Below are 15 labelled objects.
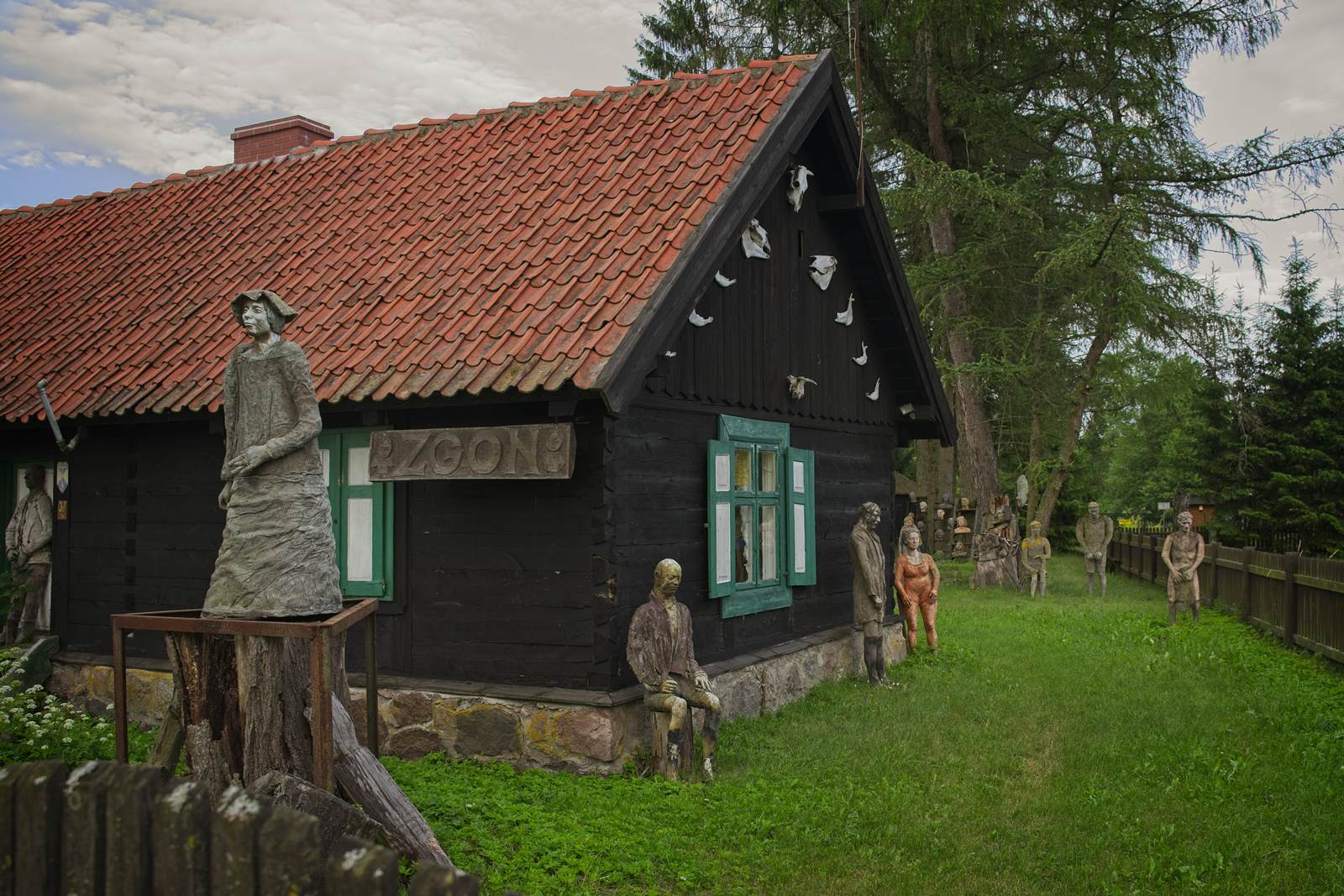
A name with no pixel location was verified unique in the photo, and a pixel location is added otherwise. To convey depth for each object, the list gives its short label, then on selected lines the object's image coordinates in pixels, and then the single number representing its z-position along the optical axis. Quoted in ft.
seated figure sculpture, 26.04
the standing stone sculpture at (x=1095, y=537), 74.13
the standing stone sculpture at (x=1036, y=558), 72.38
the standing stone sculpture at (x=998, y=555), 78.95
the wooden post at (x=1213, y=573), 64.39
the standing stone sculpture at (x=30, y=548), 36.01
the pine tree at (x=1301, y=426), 97.04
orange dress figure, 42.98
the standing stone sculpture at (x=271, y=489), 18.43
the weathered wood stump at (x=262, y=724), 18.21
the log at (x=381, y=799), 18.45
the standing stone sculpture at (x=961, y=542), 102.78
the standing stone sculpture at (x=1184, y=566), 54.70
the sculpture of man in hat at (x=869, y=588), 38.34
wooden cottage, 27.37
